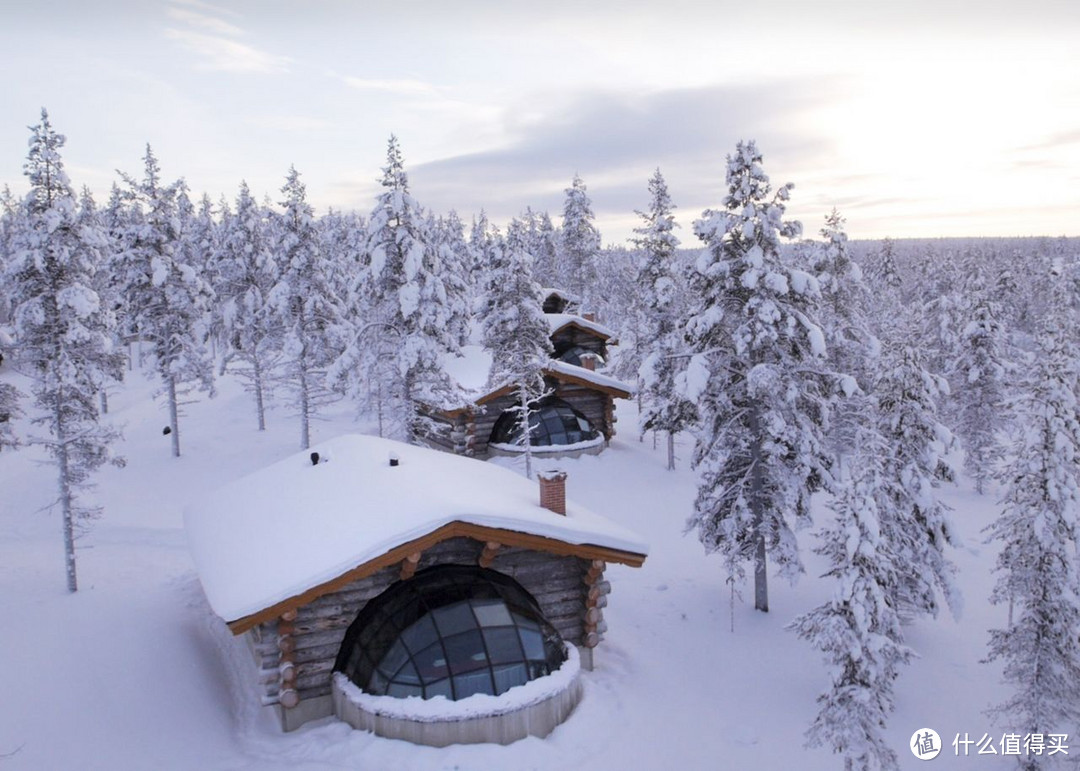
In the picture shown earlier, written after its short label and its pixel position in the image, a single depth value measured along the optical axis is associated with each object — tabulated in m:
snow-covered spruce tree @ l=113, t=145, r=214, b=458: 32.28
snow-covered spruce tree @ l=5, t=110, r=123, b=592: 19.41
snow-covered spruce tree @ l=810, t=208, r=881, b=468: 32.28
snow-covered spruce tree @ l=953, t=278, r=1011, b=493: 36.91
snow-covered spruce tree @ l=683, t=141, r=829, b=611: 18.39
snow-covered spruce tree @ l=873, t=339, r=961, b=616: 17.62
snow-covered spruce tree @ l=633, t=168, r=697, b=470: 29.31
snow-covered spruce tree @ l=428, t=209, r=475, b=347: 28.47
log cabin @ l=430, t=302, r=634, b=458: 32.78
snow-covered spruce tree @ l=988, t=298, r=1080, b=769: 14.18
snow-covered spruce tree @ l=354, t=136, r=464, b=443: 26.19
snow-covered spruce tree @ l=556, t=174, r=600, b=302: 64.25
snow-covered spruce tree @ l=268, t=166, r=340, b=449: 33.12
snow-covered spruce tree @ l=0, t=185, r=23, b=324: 70.01
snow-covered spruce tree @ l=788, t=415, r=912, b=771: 11.09
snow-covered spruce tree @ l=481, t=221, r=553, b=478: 28.73
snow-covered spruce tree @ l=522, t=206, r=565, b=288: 65.12
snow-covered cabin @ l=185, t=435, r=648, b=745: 11.77
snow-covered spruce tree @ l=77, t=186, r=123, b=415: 20.52
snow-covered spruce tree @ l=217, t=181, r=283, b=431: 36.88
